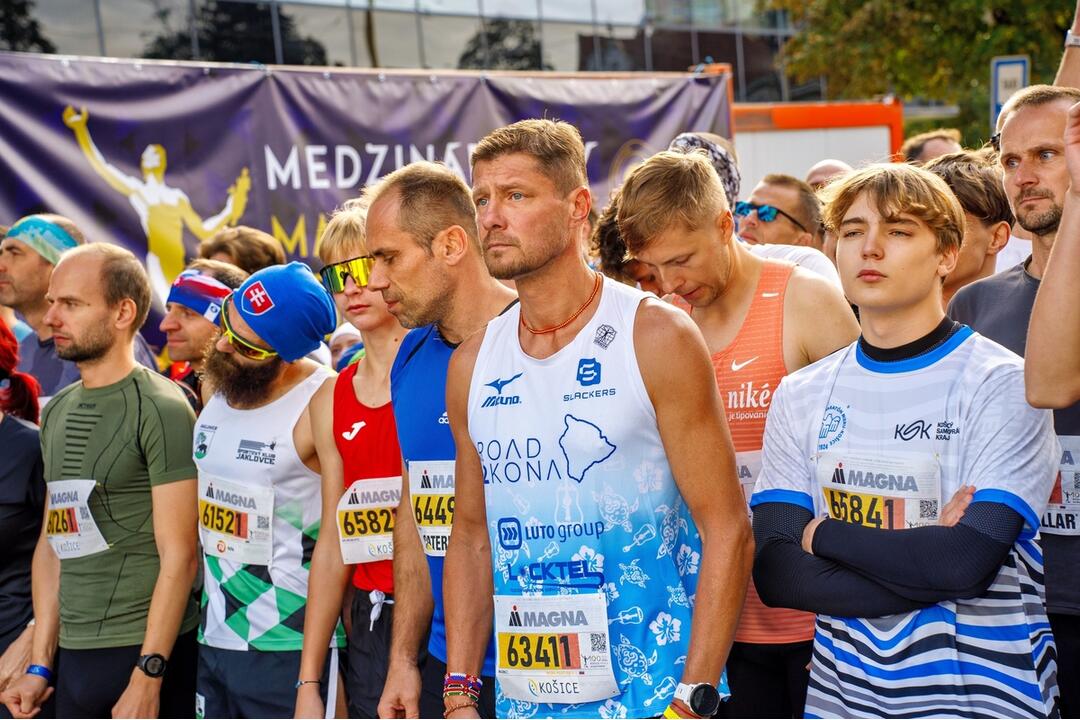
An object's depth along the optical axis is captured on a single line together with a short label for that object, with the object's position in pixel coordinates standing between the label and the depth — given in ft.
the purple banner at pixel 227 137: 19.88
